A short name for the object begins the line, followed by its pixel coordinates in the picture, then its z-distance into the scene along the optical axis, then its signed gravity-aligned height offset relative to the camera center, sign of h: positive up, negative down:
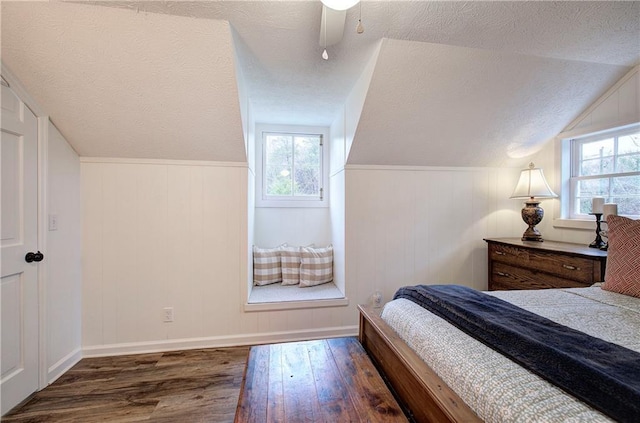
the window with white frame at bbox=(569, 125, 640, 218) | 2.02 +0.34
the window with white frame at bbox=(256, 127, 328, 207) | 2.95 +0.48
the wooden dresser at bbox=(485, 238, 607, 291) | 1.71 -0.41
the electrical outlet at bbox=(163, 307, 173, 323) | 2.17 -0.89
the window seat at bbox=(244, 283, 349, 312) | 2.26 -0.81
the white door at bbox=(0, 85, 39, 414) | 1.50 -0.26
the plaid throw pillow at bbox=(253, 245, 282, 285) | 2.67 -0.60
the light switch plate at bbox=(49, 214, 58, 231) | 1.80 -0.10
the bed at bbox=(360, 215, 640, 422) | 0.66 -0.49
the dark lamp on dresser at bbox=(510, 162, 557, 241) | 2.38 +0.15
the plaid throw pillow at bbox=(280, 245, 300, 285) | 2.67 -0.59
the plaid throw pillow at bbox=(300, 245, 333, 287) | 2.63 -0.59
